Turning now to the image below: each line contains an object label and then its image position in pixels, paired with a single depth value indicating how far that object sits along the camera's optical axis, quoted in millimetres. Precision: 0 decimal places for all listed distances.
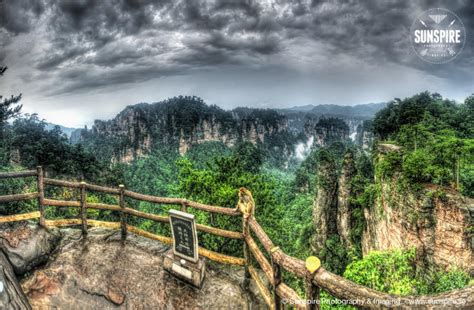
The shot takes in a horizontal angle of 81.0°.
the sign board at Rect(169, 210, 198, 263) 4508
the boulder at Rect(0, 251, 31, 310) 3670
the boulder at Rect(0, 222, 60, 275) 4844
